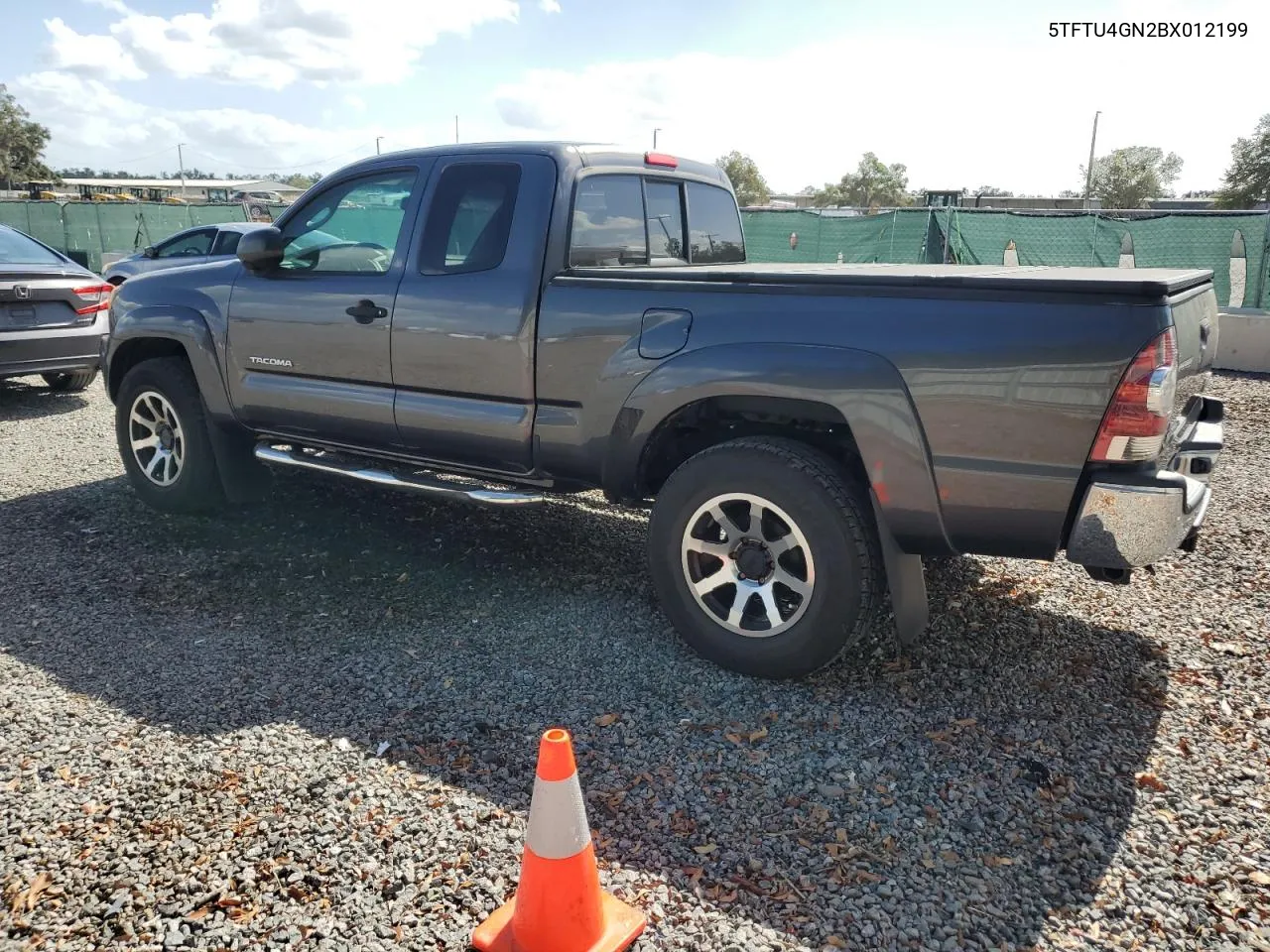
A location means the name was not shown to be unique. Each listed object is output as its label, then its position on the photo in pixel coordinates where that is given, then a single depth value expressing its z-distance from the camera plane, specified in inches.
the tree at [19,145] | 2721.5
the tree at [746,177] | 3150.3
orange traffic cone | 89.4
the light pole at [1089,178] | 2241.6
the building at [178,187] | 3014.8
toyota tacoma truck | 119.0
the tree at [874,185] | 3137.3
